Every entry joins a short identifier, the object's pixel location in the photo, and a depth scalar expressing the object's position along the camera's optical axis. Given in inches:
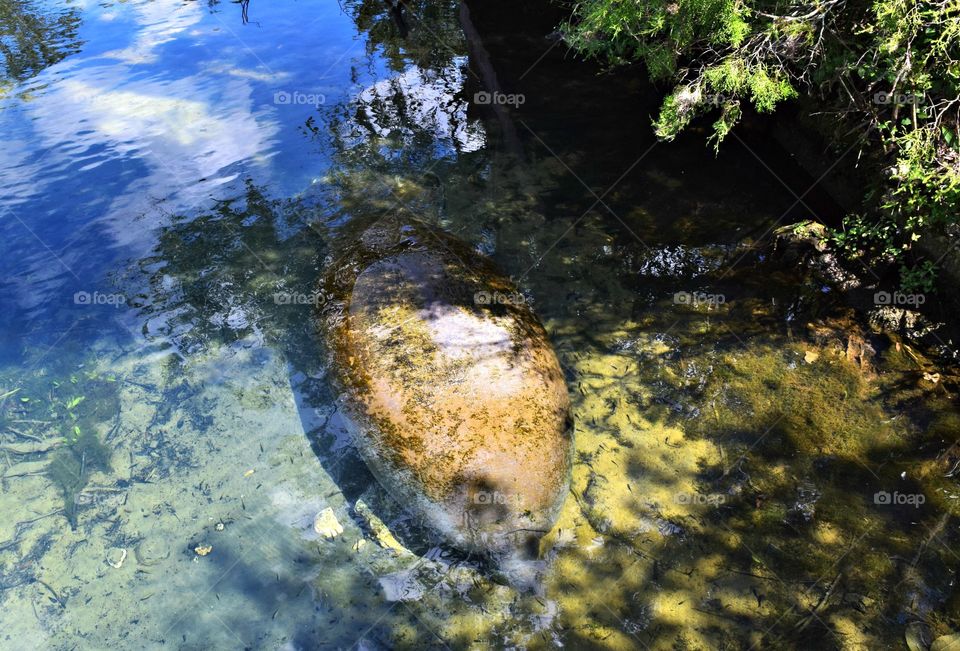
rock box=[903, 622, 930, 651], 139.6
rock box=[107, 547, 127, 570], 168.4
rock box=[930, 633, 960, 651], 137.3
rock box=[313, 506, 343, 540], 169.8
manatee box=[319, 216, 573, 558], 150.6
